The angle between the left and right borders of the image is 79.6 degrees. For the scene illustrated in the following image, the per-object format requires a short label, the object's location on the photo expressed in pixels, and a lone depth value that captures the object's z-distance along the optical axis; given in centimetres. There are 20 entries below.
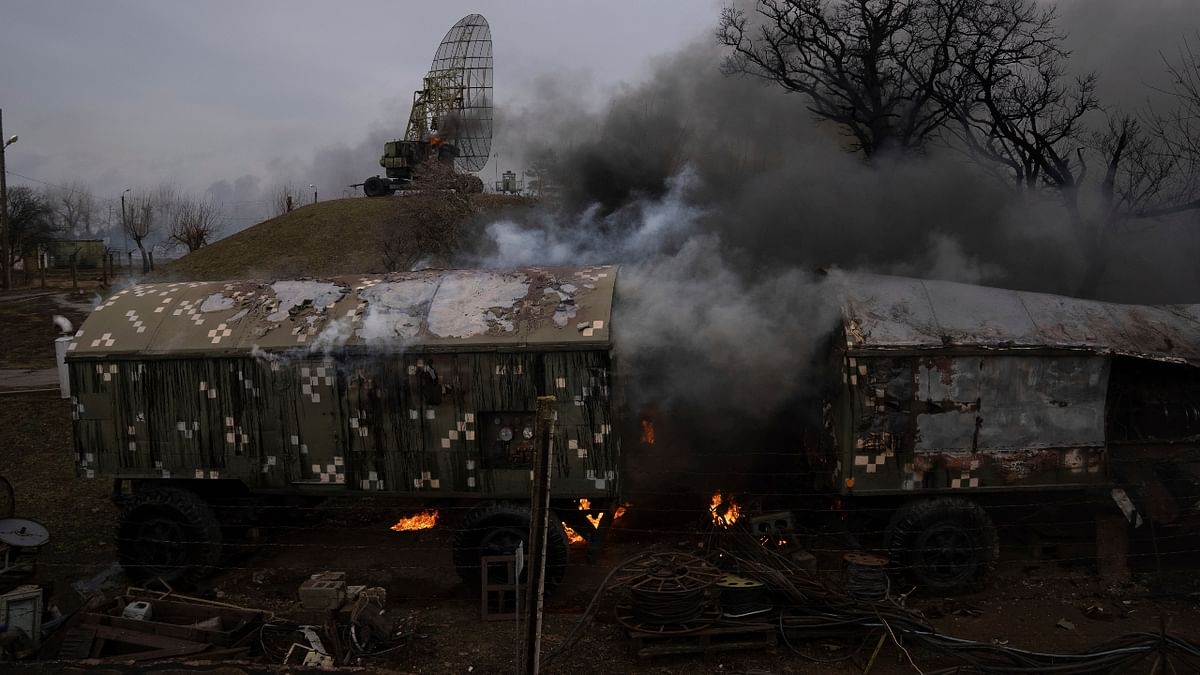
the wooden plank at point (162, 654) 603
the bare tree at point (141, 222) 3783
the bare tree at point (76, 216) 6707
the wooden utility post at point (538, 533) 414
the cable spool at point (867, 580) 705
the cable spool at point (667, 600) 653
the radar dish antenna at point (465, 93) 2336
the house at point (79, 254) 4838
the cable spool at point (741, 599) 671
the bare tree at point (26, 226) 3722
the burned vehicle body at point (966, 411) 782
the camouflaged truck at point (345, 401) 786
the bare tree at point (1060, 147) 1090
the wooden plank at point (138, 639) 623
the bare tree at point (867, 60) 1525
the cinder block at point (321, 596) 671
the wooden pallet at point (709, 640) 646
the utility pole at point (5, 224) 3000
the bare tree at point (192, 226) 3753
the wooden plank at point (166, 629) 634
